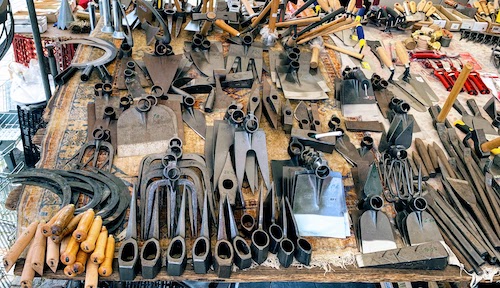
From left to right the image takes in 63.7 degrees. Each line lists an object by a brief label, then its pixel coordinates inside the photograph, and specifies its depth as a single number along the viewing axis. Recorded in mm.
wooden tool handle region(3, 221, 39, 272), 1489
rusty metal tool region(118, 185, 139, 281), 1538
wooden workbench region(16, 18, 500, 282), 1699
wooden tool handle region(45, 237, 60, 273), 1487
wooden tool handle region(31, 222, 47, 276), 1483
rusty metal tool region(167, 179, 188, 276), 1584
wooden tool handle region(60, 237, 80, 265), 1481
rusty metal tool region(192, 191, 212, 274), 1590
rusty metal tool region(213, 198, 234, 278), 1603
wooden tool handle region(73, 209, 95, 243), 1521
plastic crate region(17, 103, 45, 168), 3127
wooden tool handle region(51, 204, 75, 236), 1493
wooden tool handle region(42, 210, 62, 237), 1501
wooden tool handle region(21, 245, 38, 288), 1460
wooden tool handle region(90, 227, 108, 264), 1526
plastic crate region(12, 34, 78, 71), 3598
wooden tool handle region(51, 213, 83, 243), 1516
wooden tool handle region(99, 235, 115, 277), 1541
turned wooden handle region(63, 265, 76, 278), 1495
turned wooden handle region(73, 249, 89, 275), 1495
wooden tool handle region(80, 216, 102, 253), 1519
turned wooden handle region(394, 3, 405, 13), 4201
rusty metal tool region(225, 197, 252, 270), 1639
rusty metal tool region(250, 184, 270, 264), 1657
